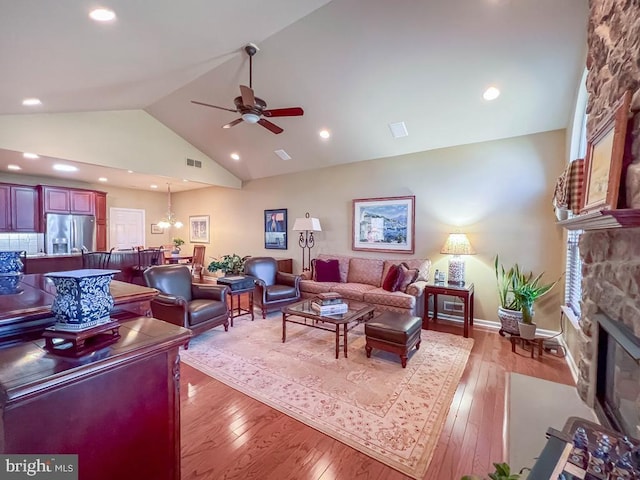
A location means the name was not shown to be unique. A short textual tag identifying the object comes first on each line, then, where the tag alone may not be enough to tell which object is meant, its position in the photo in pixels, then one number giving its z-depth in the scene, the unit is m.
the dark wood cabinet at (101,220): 7.05
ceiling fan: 3.23
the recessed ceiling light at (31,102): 3.62
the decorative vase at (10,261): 2.00
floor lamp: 6.21
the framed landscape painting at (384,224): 4.94
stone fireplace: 1.42
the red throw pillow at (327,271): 5.21
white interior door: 7.86
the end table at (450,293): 3.79
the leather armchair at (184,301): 3.32
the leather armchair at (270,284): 4.50
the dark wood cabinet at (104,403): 0.88
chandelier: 7.61
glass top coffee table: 3.15
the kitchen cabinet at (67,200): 6.13
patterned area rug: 1.98
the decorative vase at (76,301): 1.08
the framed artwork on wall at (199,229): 8.27
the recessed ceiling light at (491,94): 3.43
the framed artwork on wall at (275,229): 6.60
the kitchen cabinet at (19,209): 5.62
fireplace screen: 1.45
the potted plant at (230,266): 5.95
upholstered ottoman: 2.93
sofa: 4.13
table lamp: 4.13
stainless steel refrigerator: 6.21
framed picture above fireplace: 1.42
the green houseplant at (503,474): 0.91
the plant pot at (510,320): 3.65
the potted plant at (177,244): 7.91
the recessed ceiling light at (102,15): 2.29
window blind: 3.12
